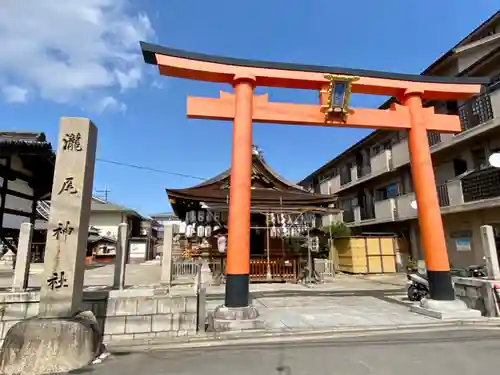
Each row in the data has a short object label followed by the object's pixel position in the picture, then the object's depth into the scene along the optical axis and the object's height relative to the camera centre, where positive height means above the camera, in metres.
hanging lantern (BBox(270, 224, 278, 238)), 15.17 +0.96
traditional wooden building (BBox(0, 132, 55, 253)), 6.71 +1.89
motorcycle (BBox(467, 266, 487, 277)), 10.42 -0.70
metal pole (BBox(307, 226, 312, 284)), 15.20 -0.48
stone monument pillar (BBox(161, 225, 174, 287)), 8.74 -0.11
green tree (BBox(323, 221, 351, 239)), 21.97 +1.42
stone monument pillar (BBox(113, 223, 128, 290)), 7.48 -0.06
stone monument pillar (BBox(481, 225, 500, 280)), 8.66 -0.10
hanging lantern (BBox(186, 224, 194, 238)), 17.11 +1.26
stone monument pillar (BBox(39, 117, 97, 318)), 5.14 +0.59
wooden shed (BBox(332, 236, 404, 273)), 20.03 -0.18
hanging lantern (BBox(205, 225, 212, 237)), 16.80 +1.17
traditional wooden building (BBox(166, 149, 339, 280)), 15.10 +1.75
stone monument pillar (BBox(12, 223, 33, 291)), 6.53 -0.07
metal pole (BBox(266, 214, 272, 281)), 15.71 -1.00
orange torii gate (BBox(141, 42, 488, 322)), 7.48 +3.74
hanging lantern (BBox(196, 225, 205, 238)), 16.75 +1.22
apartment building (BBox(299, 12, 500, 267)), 14.28 +4.77
